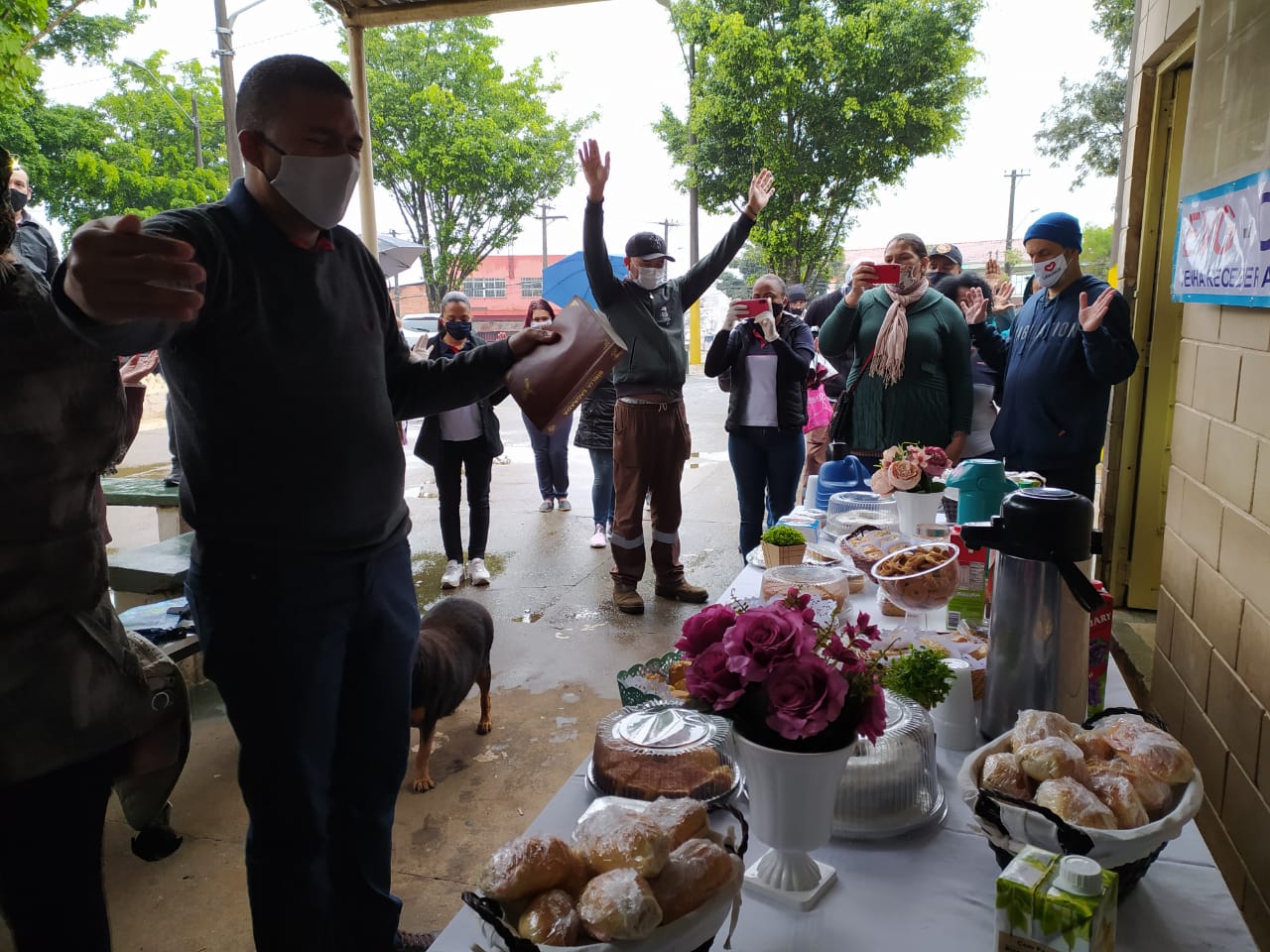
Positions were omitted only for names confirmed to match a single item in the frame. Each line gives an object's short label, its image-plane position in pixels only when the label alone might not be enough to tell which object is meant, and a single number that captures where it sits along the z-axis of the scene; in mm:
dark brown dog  2705
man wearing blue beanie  2969
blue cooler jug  3070
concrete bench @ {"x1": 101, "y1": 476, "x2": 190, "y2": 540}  4141
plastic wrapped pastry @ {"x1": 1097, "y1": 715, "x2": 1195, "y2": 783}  1031
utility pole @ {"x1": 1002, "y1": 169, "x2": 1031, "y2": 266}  27625
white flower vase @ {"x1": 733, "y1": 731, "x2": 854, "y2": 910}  959
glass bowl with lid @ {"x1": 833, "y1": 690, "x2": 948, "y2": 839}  1137
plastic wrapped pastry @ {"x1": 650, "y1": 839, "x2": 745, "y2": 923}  809
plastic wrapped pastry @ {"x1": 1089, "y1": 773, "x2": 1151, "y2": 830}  949
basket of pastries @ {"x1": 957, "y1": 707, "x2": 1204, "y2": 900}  928
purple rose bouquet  913
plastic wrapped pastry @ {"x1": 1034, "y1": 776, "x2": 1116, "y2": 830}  932
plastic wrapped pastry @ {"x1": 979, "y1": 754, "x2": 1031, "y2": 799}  1011
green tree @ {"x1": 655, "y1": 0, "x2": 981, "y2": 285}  13023
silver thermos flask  1275
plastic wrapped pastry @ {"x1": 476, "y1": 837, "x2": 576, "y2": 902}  805
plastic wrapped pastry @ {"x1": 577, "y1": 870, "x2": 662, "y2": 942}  760
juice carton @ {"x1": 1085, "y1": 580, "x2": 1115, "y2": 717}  1385
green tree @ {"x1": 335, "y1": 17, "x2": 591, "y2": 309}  16375
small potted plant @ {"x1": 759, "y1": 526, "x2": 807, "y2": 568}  2262
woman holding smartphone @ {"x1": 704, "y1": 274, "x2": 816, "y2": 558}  4398
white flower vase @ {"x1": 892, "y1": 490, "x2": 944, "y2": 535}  2496
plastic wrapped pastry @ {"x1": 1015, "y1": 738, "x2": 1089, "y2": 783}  1015
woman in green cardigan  3467
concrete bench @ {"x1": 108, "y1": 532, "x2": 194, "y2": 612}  3344
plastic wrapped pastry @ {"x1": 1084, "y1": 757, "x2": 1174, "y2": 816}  997
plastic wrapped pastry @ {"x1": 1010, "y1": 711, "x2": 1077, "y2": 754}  1088
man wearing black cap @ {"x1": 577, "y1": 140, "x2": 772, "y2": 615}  4059
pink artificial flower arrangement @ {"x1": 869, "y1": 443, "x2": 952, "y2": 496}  2457
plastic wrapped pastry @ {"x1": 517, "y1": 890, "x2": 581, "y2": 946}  769
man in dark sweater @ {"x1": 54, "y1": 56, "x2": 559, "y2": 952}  1385
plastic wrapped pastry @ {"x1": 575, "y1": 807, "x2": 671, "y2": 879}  824
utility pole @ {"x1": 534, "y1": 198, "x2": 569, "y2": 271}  26894
